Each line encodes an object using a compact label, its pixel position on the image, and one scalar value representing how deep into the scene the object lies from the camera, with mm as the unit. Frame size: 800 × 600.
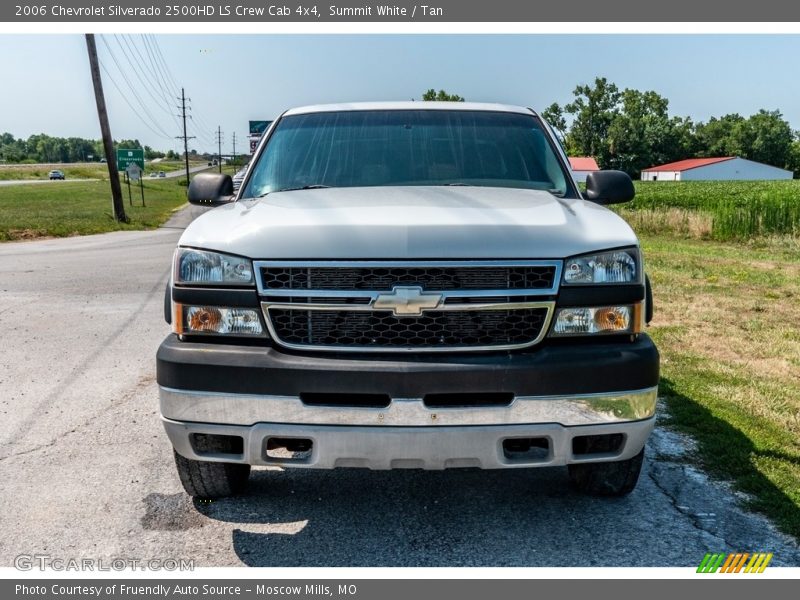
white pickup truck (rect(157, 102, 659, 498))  2975
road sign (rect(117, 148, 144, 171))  47219
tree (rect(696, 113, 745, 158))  136750
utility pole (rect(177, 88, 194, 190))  82562
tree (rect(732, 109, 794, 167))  130750
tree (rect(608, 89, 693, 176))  117188
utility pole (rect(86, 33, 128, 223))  27250
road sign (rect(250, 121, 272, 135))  83738
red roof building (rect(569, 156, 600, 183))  109675
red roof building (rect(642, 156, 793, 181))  116562
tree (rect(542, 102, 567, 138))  107344
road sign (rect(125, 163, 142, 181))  42844
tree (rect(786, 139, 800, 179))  128250
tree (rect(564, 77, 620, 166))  114938
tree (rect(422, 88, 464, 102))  85688
